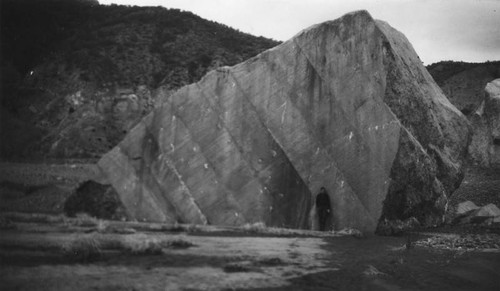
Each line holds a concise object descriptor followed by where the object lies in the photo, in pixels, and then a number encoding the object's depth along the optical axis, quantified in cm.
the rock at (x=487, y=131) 4106
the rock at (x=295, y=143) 1617
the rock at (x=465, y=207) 2327
